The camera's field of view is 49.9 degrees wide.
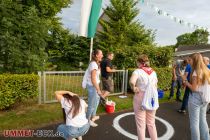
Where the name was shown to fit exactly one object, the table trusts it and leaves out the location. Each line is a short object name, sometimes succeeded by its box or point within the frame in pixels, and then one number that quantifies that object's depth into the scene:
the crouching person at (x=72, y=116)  4.12
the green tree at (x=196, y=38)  63.81
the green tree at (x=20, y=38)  7.37
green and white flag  7.86
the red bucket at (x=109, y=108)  7.00
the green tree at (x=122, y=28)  22.97
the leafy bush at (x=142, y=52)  10.66
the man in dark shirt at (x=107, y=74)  7.30
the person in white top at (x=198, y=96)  4.19
